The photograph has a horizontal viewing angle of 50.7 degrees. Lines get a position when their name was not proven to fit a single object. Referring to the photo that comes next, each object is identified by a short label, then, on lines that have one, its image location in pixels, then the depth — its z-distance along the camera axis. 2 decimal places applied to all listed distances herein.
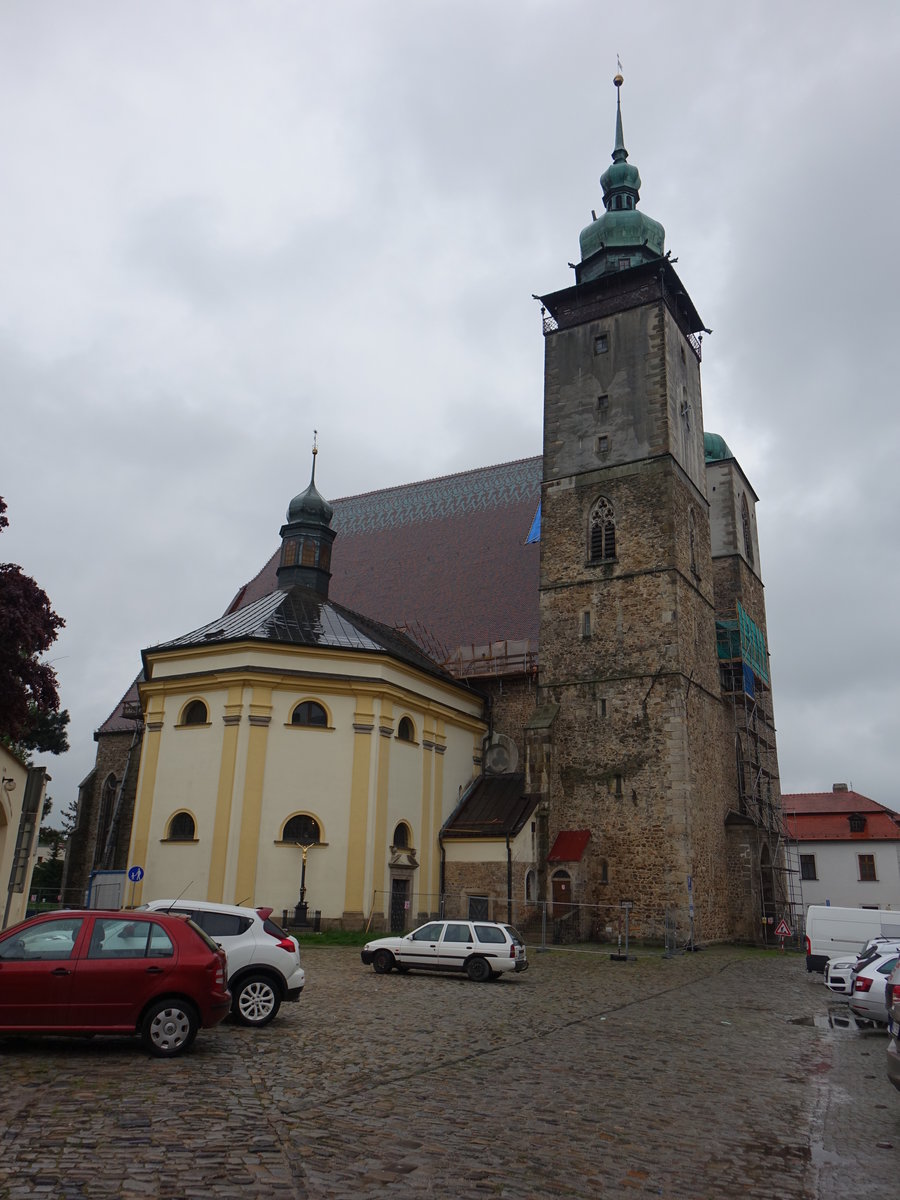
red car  8.98
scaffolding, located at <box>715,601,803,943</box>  33.83
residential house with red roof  50.19
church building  27.33
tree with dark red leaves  23.72
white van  22.36
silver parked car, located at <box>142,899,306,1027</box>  11.83
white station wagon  18.84
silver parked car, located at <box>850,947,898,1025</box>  13.88
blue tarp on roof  37.03
